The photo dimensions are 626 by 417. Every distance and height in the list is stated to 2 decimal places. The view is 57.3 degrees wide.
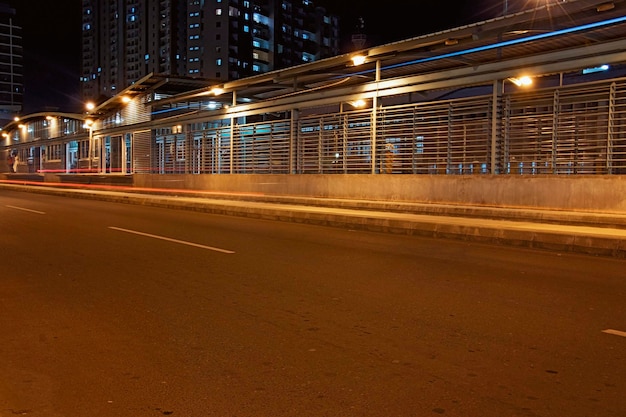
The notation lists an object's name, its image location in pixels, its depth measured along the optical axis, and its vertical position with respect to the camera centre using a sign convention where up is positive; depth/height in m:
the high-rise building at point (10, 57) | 159.38 +34.19
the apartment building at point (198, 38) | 120.94 +34.53
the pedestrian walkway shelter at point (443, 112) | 14.09 +2.11
